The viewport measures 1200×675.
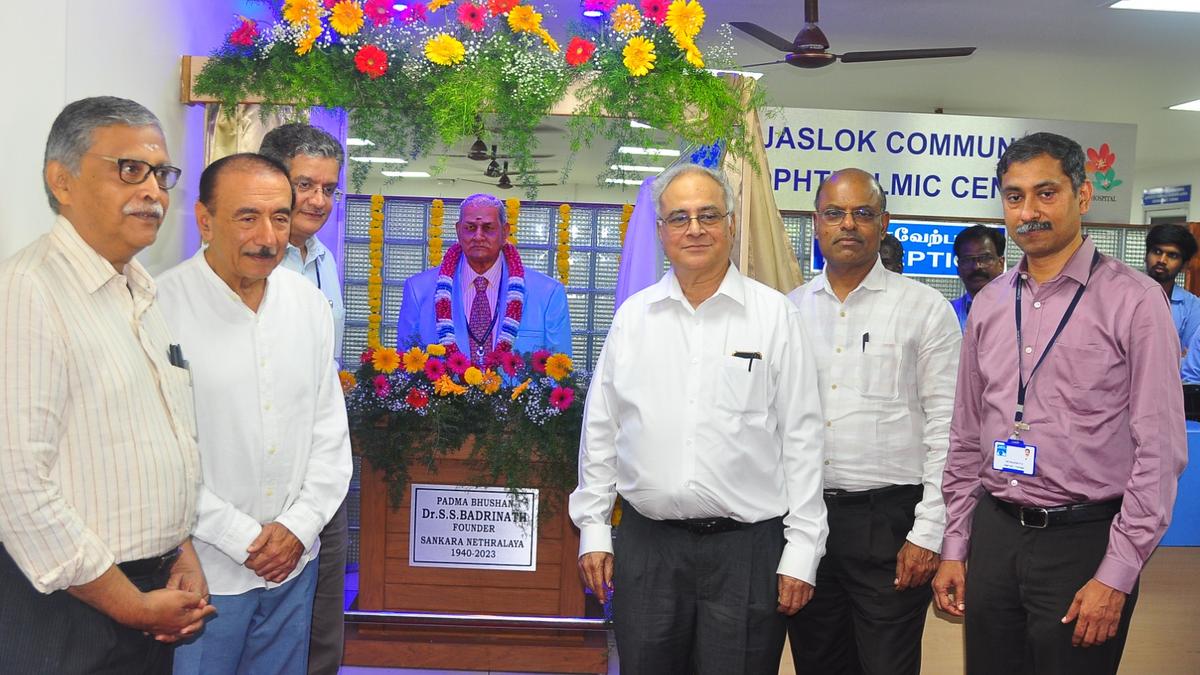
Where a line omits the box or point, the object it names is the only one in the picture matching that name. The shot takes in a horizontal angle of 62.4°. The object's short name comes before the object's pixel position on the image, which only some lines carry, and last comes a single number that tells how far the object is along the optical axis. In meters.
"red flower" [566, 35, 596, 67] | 3.99
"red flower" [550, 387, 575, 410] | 4.02
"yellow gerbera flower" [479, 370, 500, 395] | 4.07
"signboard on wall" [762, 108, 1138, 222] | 8.24
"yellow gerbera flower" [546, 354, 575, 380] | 4.14
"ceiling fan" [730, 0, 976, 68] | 6.52
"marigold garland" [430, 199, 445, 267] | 6.09
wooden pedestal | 4.14
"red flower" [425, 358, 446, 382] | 4.06
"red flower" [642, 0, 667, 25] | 3.96
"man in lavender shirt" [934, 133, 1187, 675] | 2.24
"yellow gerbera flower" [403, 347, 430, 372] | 4.10
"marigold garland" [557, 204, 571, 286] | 5.97
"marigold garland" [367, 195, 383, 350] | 5.92
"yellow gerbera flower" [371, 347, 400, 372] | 4.13
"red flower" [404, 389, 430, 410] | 4.02
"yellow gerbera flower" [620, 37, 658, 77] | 3.91
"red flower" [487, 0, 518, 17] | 4.08
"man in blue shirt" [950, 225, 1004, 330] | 5.50
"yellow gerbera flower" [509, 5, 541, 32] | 4.07
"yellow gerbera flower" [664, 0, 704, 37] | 3.93
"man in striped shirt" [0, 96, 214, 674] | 1.69
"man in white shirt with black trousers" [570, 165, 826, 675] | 2.46
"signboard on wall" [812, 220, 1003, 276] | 7.87
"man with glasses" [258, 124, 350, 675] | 3.02
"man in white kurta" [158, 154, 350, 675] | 2.29
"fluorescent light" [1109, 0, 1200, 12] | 7.01
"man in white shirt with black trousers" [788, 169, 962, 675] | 2.82
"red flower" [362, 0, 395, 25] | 4.01
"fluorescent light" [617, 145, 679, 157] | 4.35
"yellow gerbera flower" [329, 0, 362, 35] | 3.97
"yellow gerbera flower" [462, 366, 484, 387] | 4.04
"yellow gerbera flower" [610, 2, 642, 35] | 3.99
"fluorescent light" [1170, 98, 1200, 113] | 10.79
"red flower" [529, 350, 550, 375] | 4.18
